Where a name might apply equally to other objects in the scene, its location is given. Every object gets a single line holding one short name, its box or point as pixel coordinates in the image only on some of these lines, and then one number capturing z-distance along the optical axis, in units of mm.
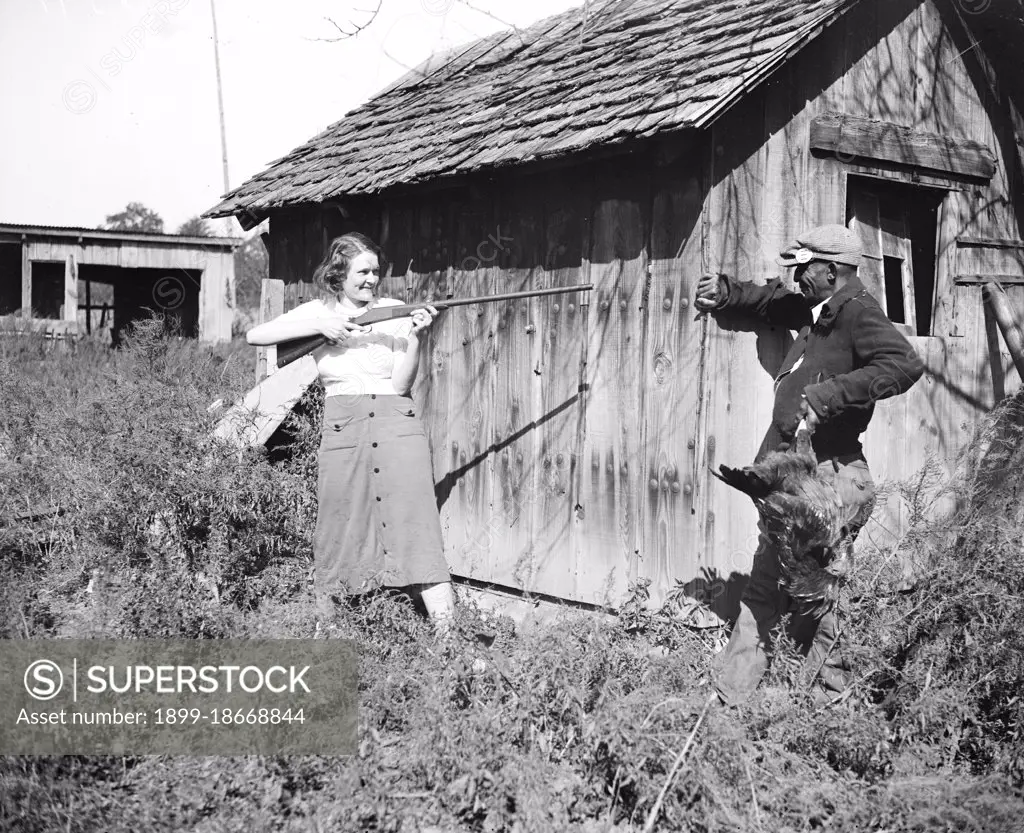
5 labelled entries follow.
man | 4230
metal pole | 22212
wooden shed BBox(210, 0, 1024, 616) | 5031
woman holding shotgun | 4789
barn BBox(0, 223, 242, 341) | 20703
